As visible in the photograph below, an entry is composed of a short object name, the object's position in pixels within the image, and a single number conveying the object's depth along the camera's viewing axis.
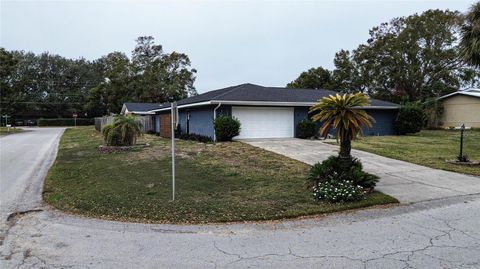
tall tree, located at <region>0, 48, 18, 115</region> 37.72
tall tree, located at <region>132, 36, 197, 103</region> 50.69
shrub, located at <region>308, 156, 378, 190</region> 7.74
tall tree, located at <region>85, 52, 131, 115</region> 51.44
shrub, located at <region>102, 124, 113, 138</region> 17.78
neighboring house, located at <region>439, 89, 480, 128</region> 29.41
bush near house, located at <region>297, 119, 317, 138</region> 19.89
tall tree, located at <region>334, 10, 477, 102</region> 35.41
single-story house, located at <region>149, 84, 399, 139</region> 19.02
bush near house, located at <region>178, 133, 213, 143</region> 19.06
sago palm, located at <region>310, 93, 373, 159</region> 7.77
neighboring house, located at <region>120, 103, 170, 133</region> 30.69
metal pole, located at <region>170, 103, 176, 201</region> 7.18
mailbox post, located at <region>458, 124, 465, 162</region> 11.82
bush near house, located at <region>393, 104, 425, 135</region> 23.55
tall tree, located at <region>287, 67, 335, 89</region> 43.56
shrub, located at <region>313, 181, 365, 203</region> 6.98
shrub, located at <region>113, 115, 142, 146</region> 17.28
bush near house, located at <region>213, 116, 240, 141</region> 17.86
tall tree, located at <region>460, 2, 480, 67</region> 11.71
